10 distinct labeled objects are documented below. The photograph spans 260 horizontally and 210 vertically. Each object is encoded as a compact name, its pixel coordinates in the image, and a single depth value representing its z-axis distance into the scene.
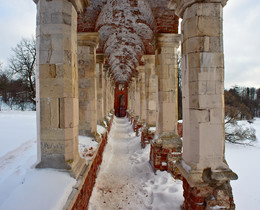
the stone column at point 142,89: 10.29
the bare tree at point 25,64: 17.56
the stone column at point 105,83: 10.87
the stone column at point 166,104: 4.99
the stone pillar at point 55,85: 2.77
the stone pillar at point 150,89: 7.39
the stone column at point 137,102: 11.83
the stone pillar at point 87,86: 5.44
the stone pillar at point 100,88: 7.98
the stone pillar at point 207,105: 2.85
